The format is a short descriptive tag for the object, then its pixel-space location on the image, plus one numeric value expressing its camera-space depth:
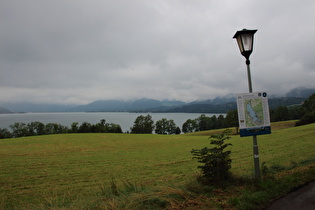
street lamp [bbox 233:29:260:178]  4.84
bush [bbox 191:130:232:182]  4.77
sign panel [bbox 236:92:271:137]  4.76
